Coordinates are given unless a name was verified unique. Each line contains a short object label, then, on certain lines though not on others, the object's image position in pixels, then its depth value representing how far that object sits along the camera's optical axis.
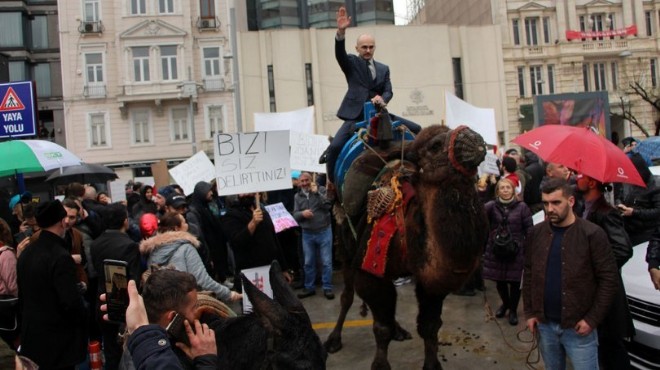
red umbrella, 4.29
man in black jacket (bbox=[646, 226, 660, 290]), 4.07
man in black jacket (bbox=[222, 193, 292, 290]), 6.36
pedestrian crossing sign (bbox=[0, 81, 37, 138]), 8.24
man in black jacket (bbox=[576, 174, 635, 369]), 4.21
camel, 3.87
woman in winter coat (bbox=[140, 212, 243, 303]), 4.64
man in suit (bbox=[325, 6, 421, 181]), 5.86
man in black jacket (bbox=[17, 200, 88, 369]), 4.37
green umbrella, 6.91
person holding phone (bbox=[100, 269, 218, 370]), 1.99
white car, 4.58
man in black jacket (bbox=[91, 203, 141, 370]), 4.72
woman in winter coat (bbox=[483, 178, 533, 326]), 6.66
